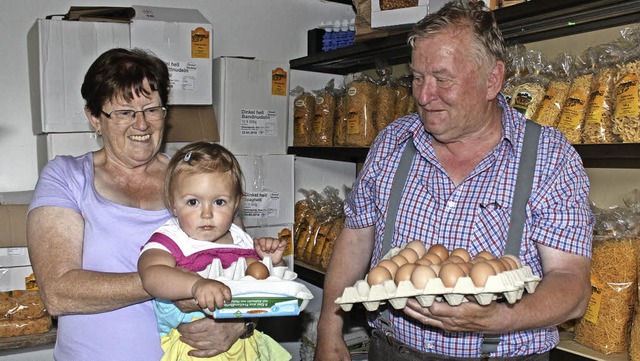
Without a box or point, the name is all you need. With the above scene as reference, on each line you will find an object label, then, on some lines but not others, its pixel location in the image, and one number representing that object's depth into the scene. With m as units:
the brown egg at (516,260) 1.49
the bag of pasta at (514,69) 2.33
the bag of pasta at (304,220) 3.54
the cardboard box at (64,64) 2.73
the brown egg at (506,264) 1.42
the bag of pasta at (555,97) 2.17
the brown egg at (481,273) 1.33
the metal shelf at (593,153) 1.86
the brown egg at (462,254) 1.51
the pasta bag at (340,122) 3.23
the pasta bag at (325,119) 3.43
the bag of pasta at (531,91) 2.24
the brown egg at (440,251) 1.55
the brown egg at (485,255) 1.49
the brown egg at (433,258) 1.50
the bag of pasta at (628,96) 1.91
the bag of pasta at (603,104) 2.02
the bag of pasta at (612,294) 2.02
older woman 1.62
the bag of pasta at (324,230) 3.39
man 1.62
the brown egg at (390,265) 1.48
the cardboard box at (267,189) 3.29
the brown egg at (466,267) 1.39
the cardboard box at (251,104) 3.22
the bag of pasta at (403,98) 3.03
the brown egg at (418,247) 1.61
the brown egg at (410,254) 1.53
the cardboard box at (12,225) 2.69
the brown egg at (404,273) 1.41
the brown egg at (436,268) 1.42
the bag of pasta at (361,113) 3.09
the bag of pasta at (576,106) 2.09
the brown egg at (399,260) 1.51
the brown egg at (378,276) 1.45
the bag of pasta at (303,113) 3.57
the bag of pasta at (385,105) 3.06
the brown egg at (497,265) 1.38
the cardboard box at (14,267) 2.72
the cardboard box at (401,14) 2.57
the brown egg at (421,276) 1.36
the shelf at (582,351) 2.01
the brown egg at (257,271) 1.51
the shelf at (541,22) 1.99
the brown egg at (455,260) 1.45
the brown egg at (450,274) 1.34
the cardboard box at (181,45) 2.94
